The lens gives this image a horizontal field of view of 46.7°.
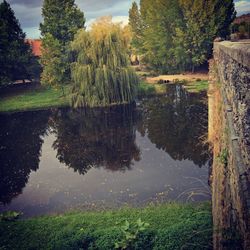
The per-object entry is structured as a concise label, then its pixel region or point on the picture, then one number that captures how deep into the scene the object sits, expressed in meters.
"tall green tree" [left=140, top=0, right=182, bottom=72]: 39.09
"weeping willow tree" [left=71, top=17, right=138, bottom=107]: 24.72
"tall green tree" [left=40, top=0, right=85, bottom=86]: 33.28
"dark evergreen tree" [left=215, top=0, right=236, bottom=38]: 34.53
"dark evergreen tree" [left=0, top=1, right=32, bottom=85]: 32.31
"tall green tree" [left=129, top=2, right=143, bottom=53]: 48.49
